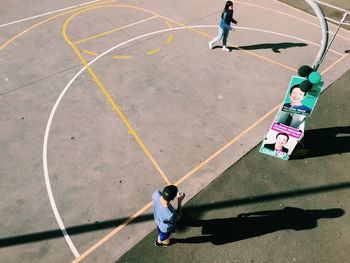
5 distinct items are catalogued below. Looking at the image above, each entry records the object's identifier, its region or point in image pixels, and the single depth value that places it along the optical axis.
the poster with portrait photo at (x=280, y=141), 8.45
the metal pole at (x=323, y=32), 8.16
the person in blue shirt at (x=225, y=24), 12.63
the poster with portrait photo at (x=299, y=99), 7.88
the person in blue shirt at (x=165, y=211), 5.94
